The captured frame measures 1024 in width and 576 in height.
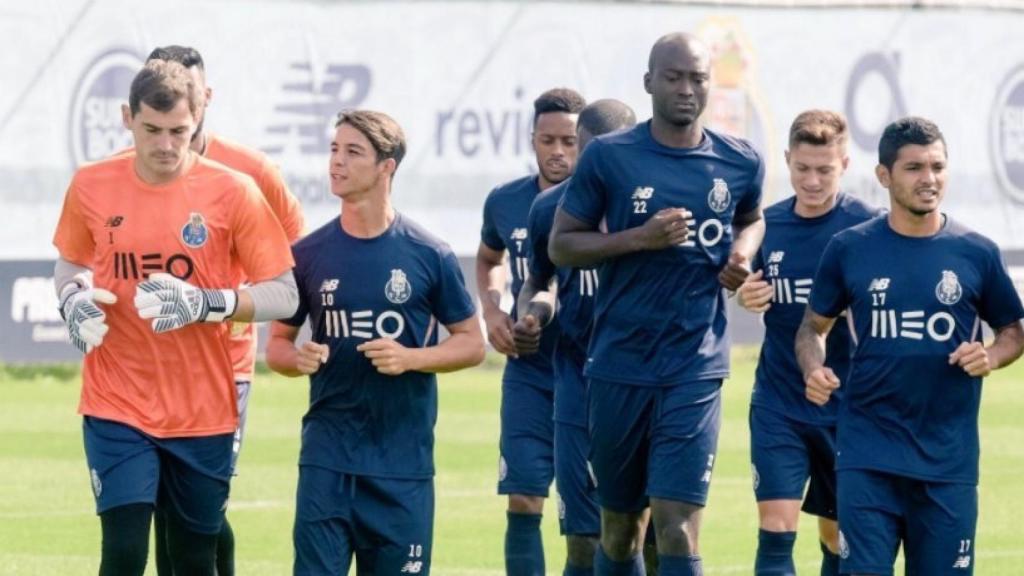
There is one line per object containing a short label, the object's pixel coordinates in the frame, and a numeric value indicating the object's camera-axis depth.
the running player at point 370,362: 17.67
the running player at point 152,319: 17.36
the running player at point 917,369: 17.53
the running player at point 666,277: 18.59
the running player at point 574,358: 21.12
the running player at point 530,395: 22.16
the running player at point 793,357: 21.05
